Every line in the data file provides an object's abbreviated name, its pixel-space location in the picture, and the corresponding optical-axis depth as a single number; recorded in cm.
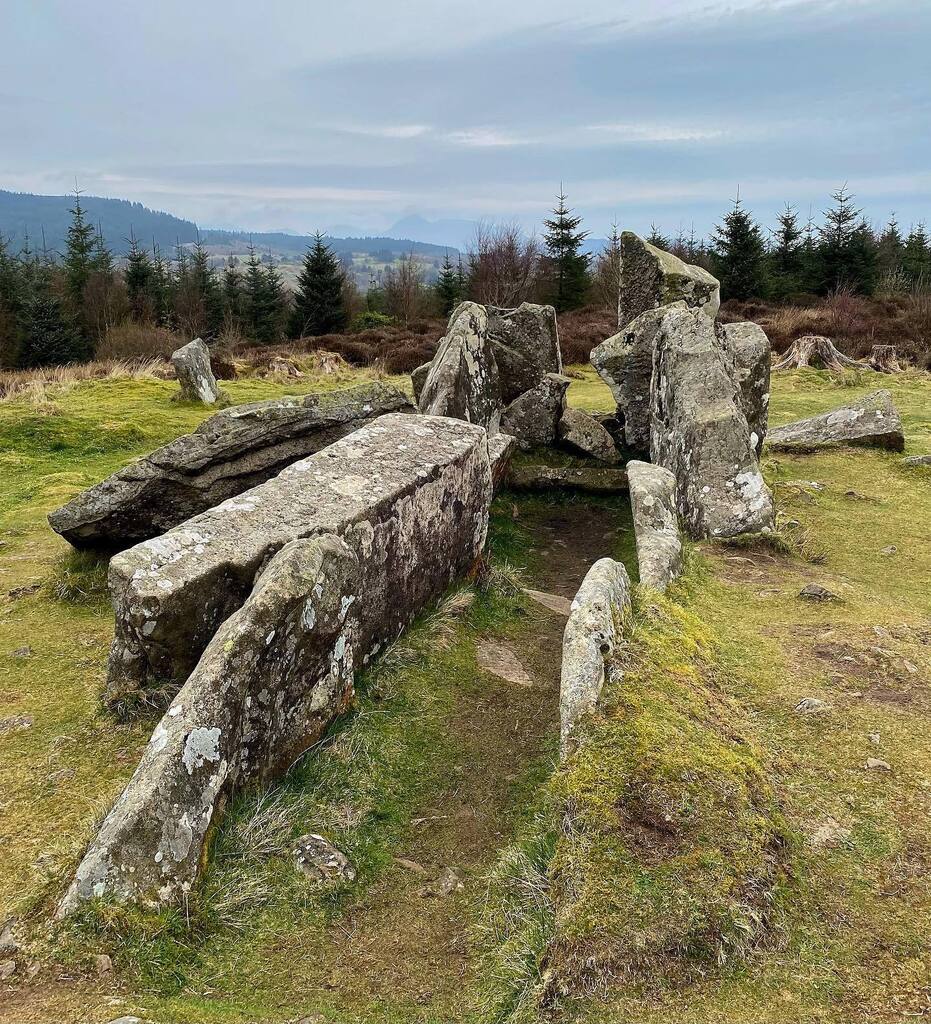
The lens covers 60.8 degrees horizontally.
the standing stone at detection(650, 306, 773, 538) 799
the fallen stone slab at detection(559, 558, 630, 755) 423
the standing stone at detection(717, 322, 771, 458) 1110
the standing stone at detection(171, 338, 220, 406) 1794
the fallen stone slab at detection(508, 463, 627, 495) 1121
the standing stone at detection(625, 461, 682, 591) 633
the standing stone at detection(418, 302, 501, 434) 1045
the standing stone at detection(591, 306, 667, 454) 1195
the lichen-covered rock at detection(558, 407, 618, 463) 1191
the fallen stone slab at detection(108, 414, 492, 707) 541
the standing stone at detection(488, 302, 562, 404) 1284
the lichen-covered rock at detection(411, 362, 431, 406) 1337
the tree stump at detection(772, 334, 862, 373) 2214
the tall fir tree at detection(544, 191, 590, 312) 4412
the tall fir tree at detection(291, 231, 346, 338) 4653
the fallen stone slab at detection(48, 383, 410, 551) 814
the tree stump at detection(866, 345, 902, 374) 2212
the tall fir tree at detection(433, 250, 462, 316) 4856
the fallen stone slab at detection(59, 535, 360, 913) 375
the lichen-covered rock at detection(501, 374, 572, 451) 1211
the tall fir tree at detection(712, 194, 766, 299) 3978
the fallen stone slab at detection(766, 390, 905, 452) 1259
